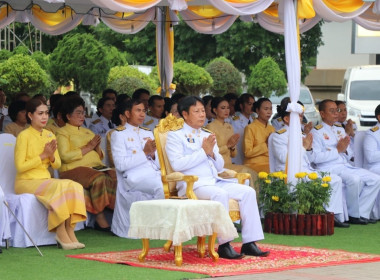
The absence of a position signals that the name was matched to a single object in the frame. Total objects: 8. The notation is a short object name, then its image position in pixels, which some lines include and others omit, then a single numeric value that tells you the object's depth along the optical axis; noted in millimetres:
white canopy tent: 11977
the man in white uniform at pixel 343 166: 13039
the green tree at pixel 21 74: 28844
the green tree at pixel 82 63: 31000
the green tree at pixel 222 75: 32688
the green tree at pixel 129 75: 31219
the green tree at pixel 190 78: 30844
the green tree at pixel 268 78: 31391
